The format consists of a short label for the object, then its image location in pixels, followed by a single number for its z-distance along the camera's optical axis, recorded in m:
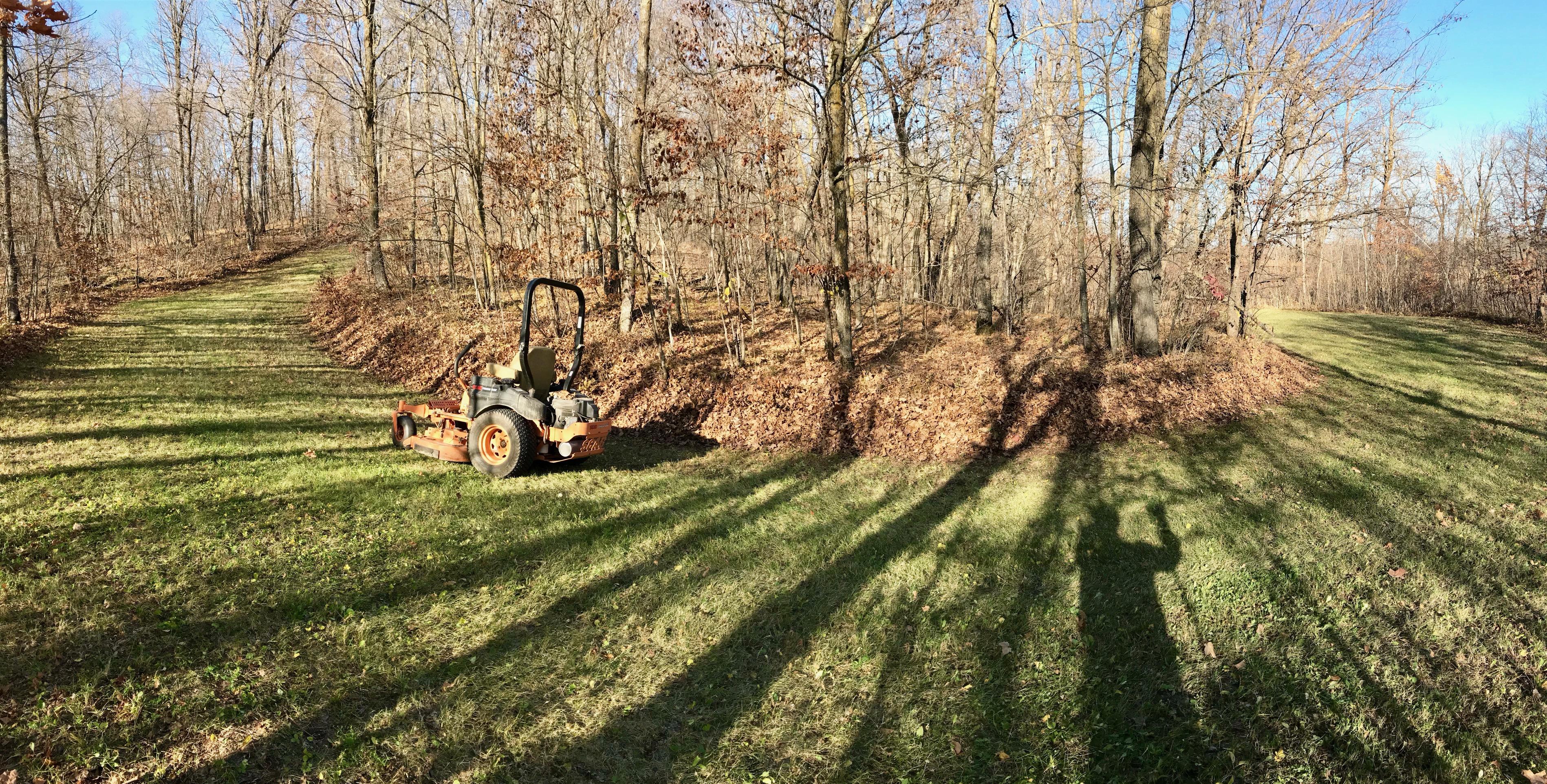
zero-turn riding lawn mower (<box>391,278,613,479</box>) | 7.18
